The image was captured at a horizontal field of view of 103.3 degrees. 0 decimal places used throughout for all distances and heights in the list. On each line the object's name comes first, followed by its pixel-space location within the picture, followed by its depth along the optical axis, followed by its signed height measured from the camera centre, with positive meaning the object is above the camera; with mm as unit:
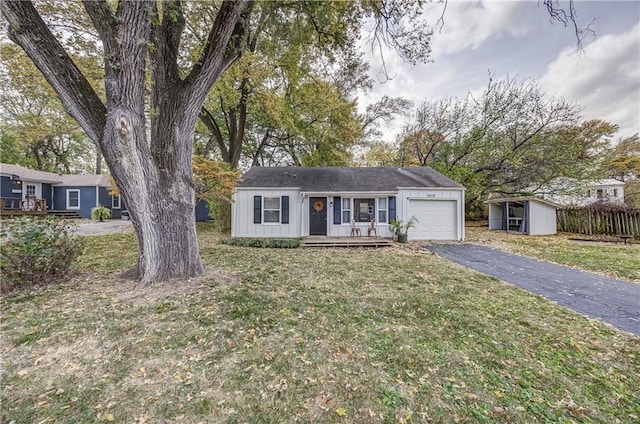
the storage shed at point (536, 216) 13531 -117
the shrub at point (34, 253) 4145 -676
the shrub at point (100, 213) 17203 +62
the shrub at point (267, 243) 9328 -1090
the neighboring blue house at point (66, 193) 16828 +1508
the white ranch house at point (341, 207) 11281 +306
